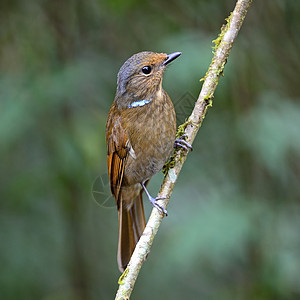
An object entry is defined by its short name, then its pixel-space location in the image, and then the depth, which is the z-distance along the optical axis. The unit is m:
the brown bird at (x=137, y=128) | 6.54
